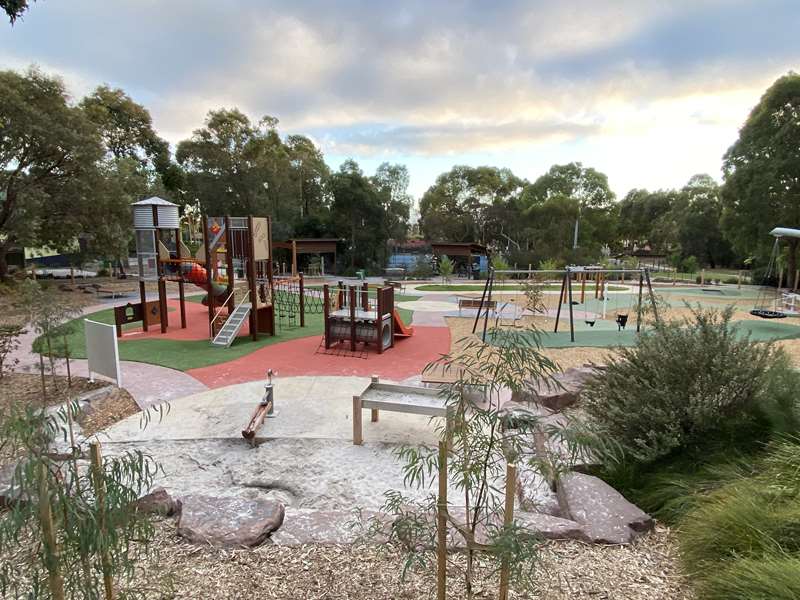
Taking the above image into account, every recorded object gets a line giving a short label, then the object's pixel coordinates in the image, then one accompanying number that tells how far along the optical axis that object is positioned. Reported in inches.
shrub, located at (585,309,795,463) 169.5
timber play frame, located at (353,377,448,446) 229.1
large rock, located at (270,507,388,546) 137.9
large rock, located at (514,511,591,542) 137.5
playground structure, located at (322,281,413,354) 434.0
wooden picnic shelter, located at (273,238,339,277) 1407.5
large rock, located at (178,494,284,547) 135.9
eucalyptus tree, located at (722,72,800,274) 890.7
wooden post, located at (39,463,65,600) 73.9
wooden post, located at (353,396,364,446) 228.4
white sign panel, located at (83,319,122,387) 305.1
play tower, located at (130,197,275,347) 479.5
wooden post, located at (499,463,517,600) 91.3
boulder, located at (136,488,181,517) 149.4
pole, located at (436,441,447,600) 94.7
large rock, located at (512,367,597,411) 261.1
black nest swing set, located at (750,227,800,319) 555.8
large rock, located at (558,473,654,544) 137.9
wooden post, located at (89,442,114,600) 77.7
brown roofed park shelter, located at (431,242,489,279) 1449.3
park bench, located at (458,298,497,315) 669.7
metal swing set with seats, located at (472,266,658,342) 494.9
